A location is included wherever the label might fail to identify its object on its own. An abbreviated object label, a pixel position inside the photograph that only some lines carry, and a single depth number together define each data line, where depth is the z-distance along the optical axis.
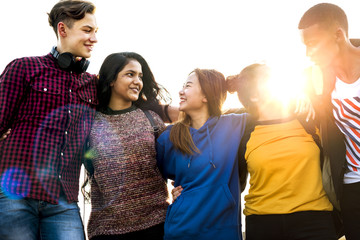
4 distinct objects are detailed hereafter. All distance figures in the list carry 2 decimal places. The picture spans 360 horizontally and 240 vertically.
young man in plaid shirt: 2.44
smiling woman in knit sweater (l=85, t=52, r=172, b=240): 2.91
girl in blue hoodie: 2.80
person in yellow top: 2.60
